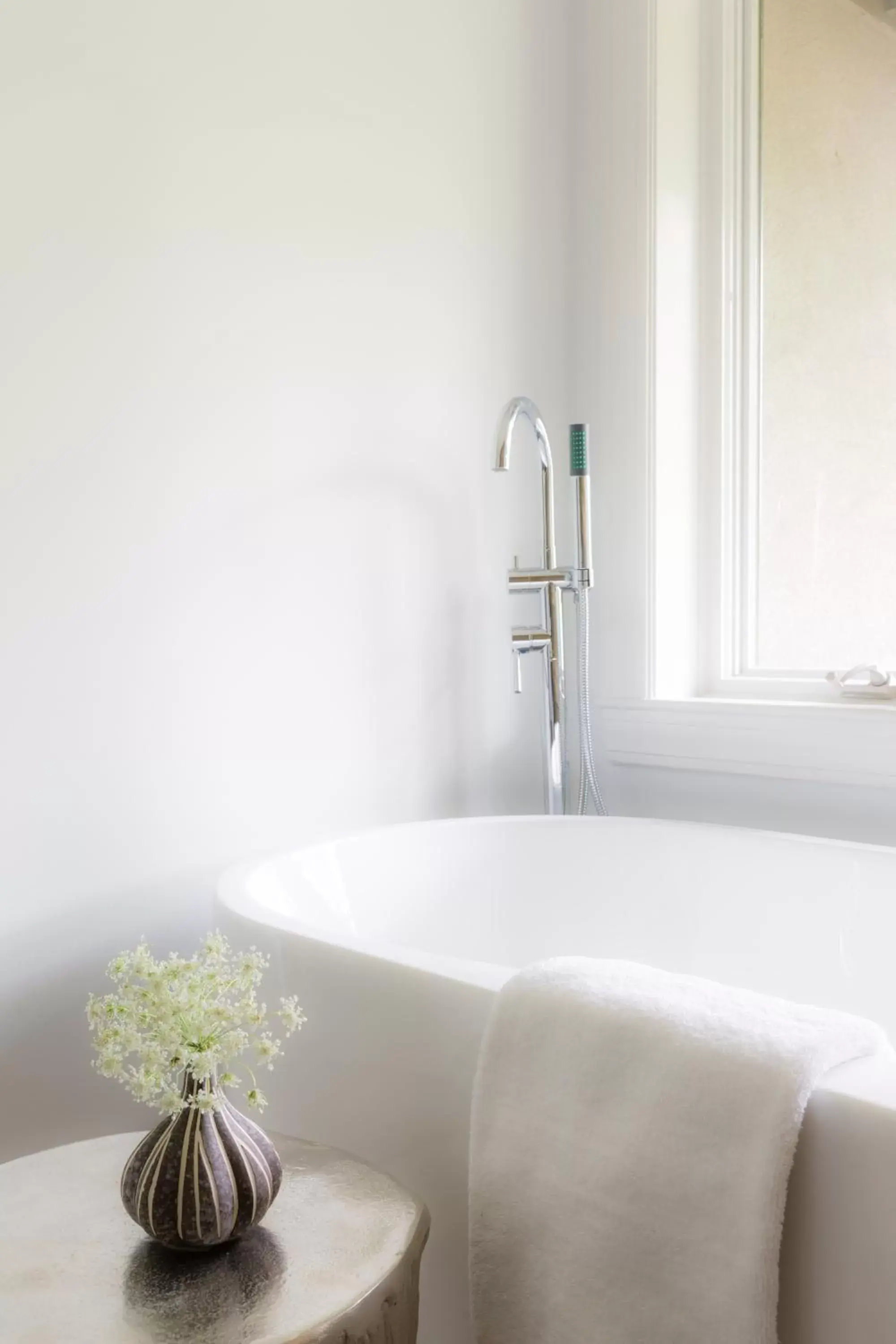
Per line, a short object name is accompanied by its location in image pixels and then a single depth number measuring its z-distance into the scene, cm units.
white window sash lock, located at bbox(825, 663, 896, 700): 190
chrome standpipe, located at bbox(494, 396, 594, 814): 206
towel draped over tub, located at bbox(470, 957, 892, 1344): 84
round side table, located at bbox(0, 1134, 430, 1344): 85
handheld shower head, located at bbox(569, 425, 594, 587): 200
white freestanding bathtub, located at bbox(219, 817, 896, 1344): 82
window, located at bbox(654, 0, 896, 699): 211
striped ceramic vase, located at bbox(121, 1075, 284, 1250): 91
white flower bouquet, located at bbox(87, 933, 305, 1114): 93
